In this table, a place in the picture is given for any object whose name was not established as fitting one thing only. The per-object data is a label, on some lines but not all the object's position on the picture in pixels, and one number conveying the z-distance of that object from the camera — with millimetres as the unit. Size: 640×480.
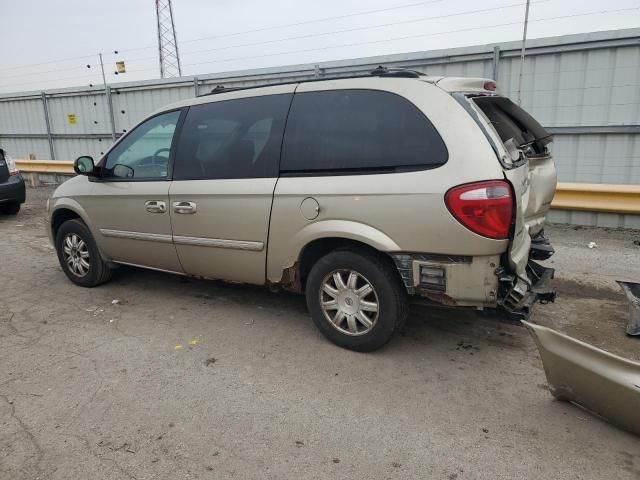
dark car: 8789
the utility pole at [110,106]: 12750
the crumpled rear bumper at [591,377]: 2406
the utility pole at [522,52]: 6616
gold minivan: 2982
